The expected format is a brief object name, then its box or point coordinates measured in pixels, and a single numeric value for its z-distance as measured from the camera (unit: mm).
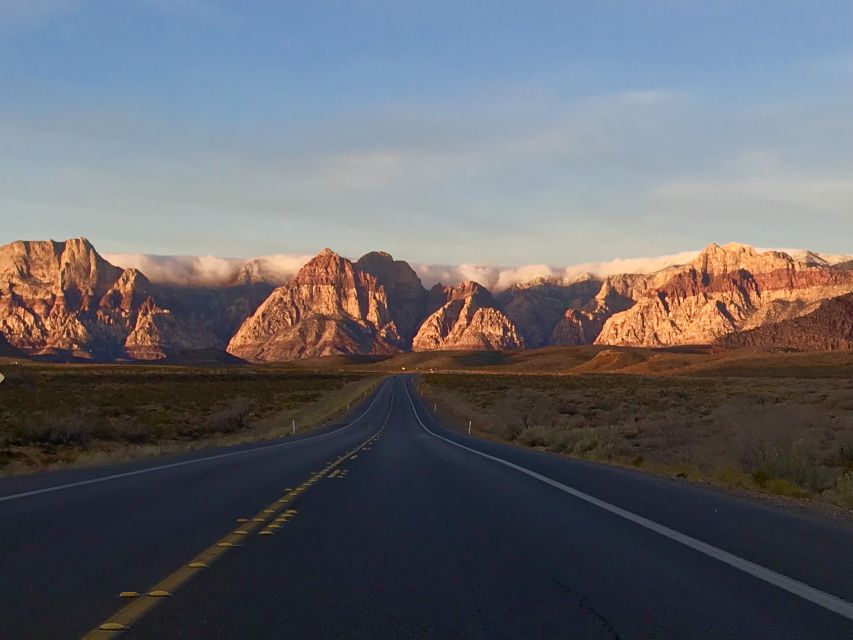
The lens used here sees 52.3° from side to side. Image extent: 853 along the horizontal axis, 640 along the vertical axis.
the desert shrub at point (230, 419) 48719
